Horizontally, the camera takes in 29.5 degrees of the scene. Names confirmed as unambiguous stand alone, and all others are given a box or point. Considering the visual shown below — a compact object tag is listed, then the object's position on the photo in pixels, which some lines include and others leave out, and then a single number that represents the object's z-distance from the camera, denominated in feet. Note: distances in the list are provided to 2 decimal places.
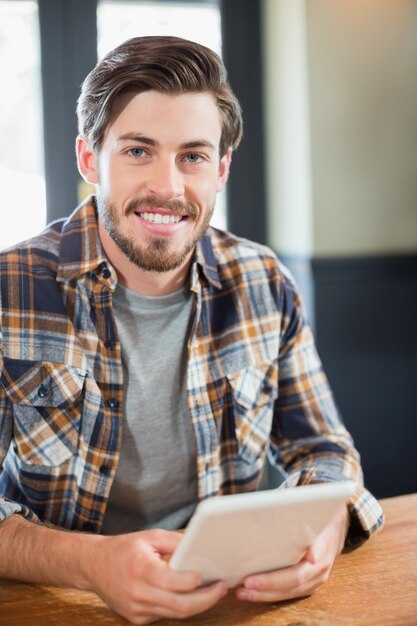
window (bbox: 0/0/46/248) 10.54
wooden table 3.41
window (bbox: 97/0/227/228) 10.85
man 4.74
